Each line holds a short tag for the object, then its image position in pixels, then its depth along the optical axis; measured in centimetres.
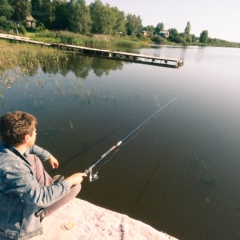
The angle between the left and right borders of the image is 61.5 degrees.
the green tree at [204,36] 12860
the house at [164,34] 12019
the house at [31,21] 5755
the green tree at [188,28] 13238
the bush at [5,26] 3703
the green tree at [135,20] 11456
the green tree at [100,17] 5741
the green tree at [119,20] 6718
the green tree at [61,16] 5373
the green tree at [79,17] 5003
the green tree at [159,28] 12598
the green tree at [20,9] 5431
